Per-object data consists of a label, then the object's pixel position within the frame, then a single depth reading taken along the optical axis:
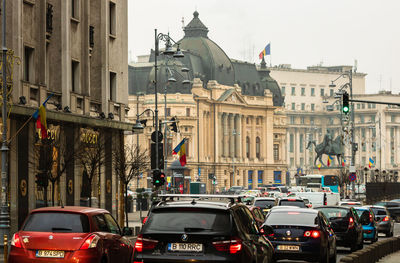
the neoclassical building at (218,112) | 158.38
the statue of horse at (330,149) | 132.88
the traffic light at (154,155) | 50.97
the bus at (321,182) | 107.00
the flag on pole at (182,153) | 62.47
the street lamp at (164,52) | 51.03
